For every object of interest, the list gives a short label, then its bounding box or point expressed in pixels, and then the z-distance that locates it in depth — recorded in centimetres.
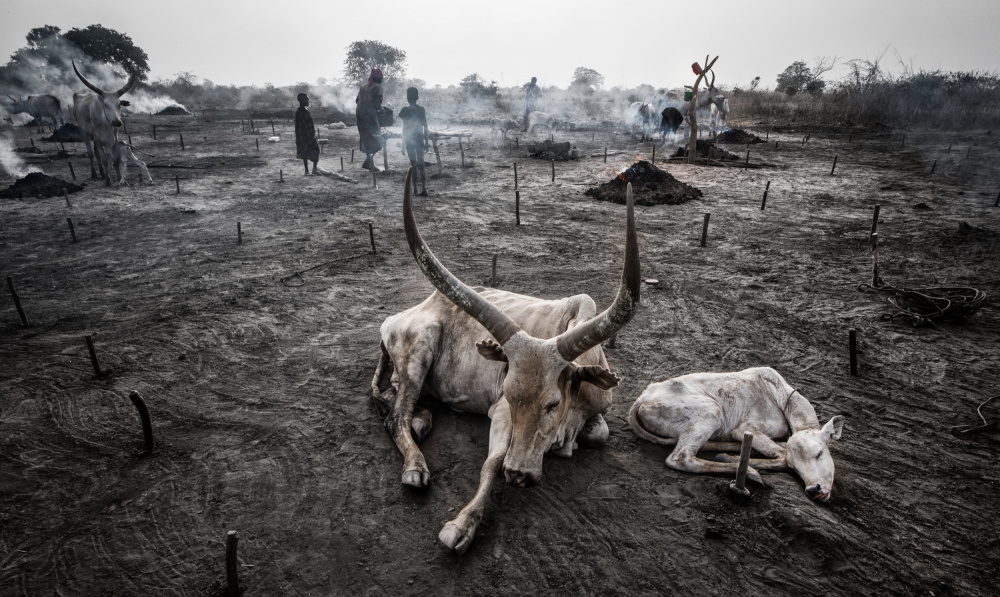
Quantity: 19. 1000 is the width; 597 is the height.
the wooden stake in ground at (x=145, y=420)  396
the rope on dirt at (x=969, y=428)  426
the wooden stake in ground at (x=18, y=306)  608
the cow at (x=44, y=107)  2797
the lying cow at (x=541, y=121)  2981
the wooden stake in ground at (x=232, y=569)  274
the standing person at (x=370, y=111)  1520
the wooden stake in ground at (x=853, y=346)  512
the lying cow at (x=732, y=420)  375
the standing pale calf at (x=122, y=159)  1450
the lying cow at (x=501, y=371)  328
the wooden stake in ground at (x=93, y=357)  506
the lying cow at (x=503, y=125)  2733
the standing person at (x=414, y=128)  1332
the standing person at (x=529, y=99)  2753
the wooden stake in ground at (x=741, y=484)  335
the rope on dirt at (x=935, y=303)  611
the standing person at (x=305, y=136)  1498
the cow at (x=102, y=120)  1399
